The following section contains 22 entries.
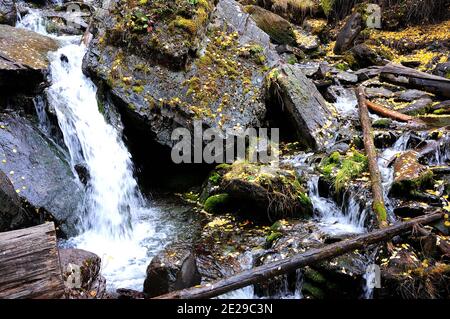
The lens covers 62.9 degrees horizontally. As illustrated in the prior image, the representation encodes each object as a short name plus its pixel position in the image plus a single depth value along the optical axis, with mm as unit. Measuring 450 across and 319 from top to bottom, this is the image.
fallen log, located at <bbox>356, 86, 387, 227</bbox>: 5334
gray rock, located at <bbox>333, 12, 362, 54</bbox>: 14352
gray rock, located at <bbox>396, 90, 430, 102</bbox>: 9805
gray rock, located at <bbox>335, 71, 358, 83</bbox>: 11602
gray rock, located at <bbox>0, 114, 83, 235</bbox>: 6121
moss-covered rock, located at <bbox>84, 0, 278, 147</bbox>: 7695
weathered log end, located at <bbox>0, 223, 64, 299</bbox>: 3191
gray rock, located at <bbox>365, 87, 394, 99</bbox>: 10421
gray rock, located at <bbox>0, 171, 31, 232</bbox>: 5250
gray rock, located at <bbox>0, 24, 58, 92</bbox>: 6918
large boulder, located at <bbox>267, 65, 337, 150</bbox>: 8383
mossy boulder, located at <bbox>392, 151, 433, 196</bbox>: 5867
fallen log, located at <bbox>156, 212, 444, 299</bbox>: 3678
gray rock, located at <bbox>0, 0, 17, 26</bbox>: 10440
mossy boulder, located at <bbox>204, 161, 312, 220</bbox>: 6371
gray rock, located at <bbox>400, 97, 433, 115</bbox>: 9023
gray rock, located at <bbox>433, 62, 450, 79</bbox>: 10423
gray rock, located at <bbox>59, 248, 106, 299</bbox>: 4246
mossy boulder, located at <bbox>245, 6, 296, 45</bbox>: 14656
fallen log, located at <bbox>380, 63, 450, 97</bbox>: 9539
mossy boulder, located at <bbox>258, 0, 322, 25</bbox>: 16703
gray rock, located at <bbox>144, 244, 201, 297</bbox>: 4676
